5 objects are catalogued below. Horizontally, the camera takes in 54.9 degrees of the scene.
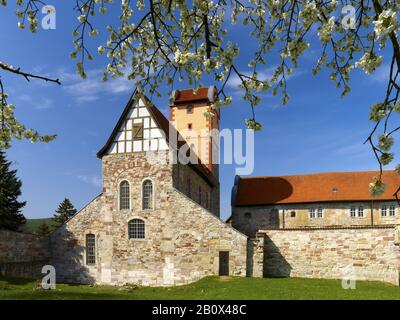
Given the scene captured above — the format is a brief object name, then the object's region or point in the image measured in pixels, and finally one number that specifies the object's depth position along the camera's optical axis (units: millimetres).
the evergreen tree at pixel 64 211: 56872
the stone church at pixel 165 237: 24859
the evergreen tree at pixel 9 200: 39062
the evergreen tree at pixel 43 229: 55312
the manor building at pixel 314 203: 35719
